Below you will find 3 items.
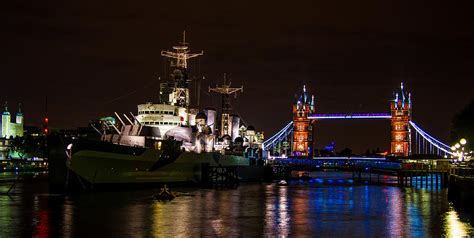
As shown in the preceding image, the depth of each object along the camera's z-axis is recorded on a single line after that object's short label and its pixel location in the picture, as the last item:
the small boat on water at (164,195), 48.91
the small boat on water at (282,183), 83.19
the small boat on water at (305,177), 103.97
